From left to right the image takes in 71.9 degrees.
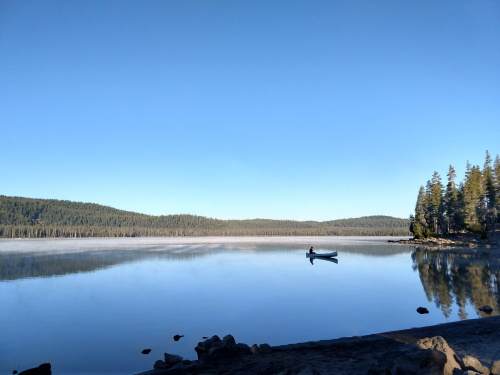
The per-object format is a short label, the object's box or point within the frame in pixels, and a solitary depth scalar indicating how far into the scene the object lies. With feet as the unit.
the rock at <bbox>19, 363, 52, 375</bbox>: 38.96
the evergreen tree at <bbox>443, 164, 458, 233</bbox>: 268.21
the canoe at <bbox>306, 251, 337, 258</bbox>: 187.32
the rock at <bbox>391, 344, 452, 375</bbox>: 27.81
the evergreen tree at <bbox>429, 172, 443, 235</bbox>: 293.61
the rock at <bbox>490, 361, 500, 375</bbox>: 28.96
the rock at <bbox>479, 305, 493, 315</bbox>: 61.84
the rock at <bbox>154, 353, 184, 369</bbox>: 39.83
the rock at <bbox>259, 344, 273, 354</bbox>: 42.99
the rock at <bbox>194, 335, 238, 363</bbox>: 41.01
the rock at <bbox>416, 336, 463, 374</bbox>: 29.14
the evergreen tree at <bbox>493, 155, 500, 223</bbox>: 243.40
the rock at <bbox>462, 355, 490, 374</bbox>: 29.65
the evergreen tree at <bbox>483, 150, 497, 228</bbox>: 247.44
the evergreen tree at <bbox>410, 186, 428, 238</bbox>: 323.37
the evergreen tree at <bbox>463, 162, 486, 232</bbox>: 239.09
